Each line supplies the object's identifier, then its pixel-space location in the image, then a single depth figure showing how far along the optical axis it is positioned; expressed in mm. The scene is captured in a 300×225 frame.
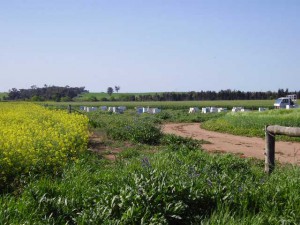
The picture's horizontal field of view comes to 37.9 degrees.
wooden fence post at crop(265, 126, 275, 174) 8336
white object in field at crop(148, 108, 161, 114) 42181
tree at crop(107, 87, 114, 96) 124950
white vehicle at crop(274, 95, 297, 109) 41103
